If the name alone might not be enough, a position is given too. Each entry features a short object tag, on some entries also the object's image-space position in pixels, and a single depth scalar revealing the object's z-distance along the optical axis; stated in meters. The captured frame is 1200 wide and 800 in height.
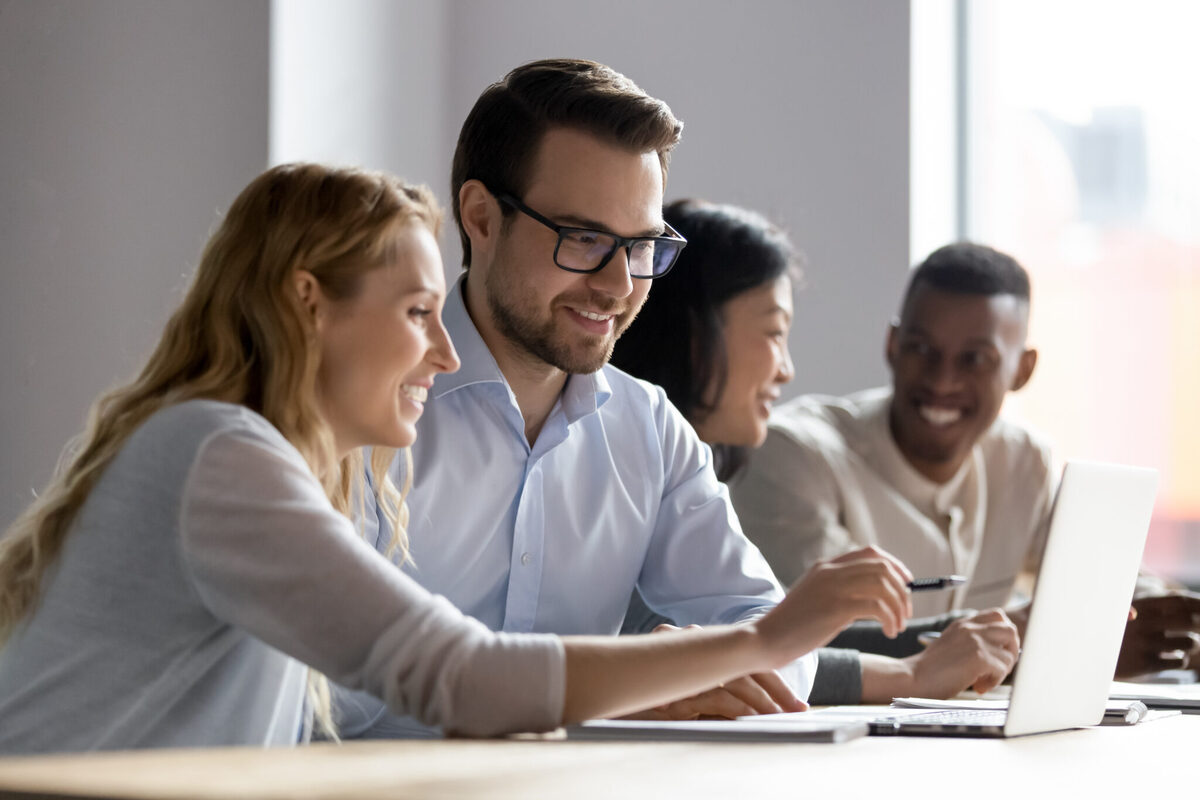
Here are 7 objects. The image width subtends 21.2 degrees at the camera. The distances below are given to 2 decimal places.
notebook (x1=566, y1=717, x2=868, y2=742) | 2.45
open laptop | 2.51
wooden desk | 2.20
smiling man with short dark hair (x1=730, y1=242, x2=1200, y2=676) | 3.70
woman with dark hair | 3.50
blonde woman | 2.40
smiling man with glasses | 2.88
